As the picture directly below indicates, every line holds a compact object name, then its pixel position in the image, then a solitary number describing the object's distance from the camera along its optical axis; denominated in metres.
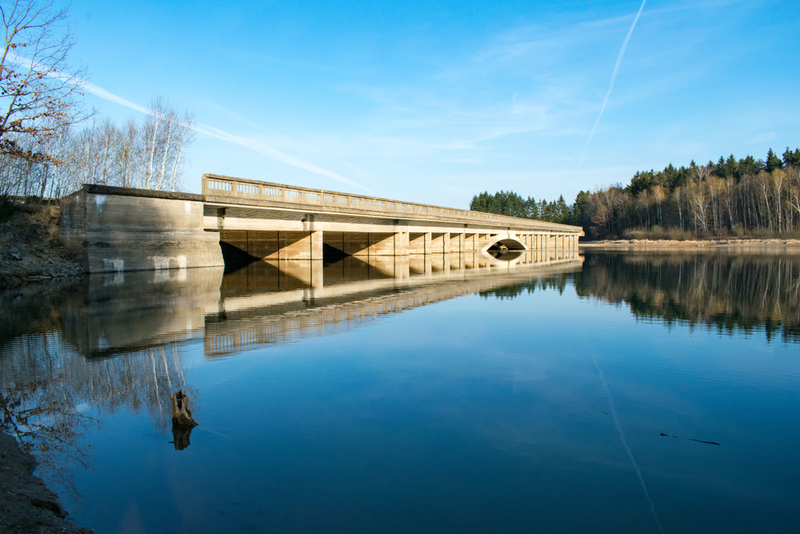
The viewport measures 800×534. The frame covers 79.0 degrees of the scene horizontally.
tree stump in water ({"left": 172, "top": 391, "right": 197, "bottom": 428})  4.90
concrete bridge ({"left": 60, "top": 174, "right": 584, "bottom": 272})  20.88
